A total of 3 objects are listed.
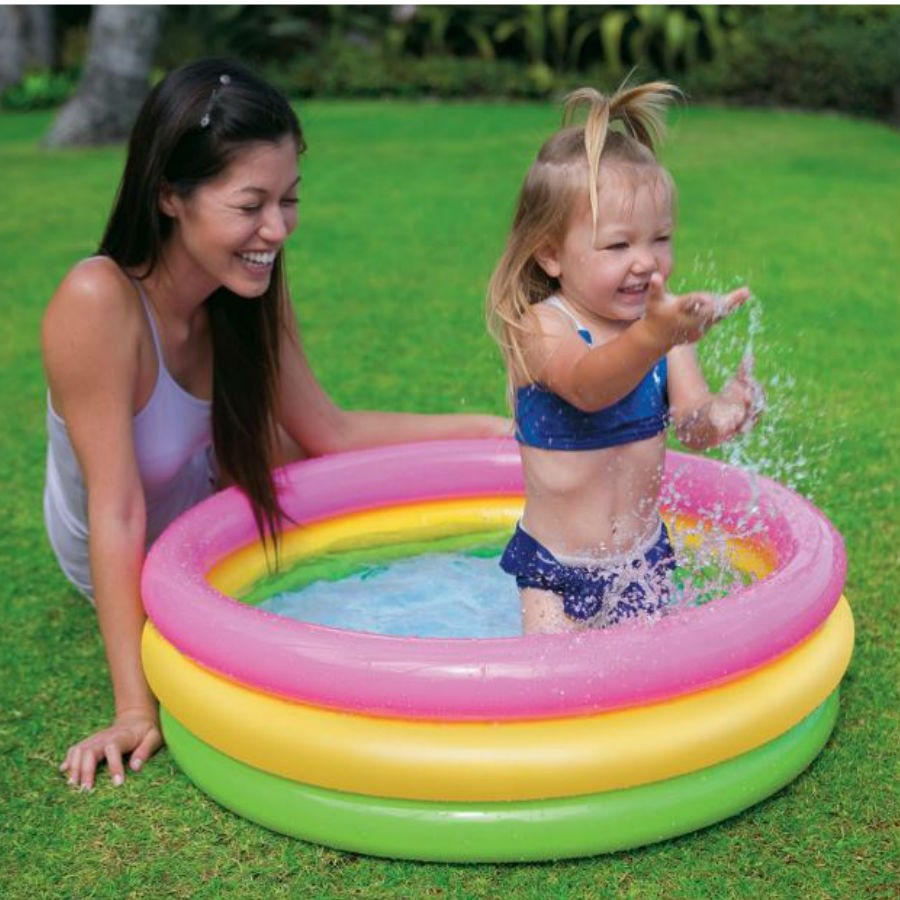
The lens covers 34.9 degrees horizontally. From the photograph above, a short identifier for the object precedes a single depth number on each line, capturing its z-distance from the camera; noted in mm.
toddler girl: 2992
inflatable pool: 2639
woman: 3293
